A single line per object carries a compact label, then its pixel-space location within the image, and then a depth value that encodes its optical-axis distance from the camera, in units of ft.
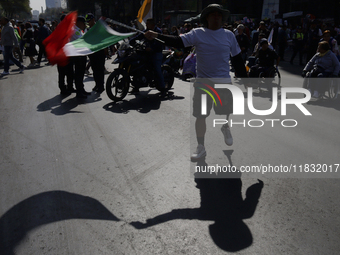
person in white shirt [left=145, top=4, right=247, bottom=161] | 13.61
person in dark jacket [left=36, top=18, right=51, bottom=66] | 46.83
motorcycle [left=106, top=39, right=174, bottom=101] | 25.89
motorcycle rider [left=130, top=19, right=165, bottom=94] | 26.66
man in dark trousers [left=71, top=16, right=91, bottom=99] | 26.99
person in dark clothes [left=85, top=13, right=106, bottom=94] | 28.76
